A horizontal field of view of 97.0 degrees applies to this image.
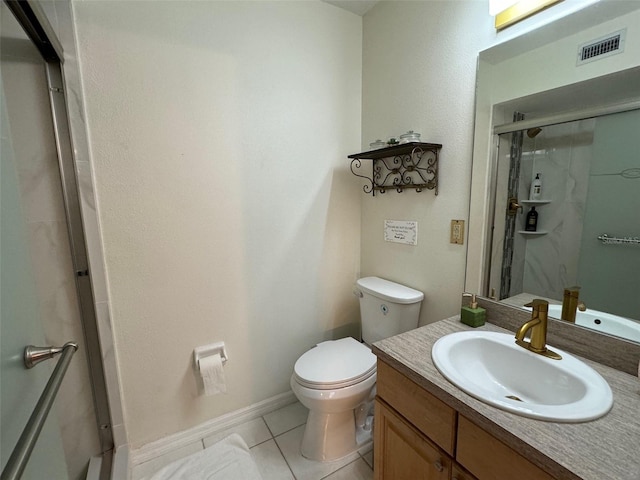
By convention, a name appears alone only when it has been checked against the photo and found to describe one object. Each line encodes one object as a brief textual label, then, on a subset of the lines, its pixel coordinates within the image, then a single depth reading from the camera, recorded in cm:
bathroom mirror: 87
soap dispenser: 116
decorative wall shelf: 141
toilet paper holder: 152
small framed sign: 156
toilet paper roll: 149
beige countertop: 56
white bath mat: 135
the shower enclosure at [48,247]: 64
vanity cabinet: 68
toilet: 133
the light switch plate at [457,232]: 133
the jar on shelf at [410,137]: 139
